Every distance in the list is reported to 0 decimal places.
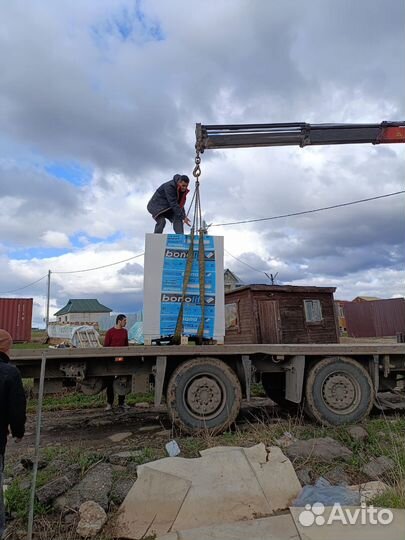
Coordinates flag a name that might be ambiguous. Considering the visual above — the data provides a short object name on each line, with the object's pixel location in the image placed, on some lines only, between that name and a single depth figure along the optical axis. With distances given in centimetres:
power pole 3388
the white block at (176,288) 591
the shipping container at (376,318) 2730
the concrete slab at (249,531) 322
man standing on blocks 655
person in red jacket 716
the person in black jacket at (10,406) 305
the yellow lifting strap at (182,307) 594
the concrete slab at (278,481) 382
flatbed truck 578
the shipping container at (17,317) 2223
